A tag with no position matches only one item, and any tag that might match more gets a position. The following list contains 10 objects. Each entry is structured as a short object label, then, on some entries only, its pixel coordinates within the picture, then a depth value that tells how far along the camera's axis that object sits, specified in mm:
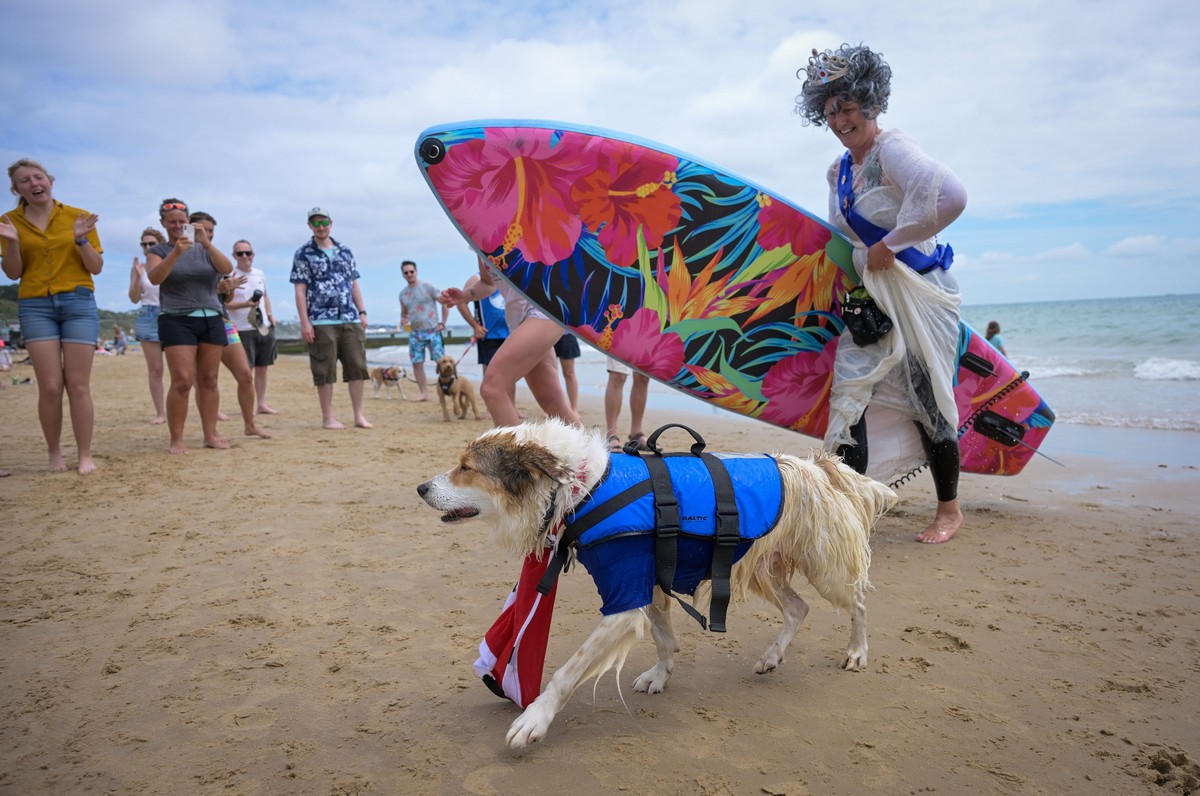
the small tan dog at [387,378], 13516
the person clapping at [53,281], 6016
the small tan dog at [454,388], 10344
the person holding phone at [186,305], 6859
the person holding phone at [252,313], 9562
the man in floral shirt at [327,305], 8773
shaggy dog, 2559
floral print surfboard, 4387
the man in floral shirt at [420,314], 12195
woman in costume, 3947
